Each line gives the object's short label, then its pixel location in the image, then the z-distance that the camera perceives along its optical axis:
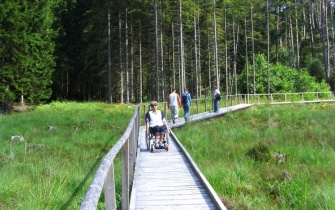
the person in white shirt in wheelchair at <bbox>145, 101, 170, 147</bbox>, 10.33
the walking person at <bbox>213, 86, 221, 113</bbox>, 22.72
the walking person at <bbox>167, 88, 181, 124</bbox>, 16.77
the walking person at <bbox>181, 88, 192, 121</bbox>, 18.11
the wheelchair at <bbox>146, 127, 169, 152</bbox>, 10.47
